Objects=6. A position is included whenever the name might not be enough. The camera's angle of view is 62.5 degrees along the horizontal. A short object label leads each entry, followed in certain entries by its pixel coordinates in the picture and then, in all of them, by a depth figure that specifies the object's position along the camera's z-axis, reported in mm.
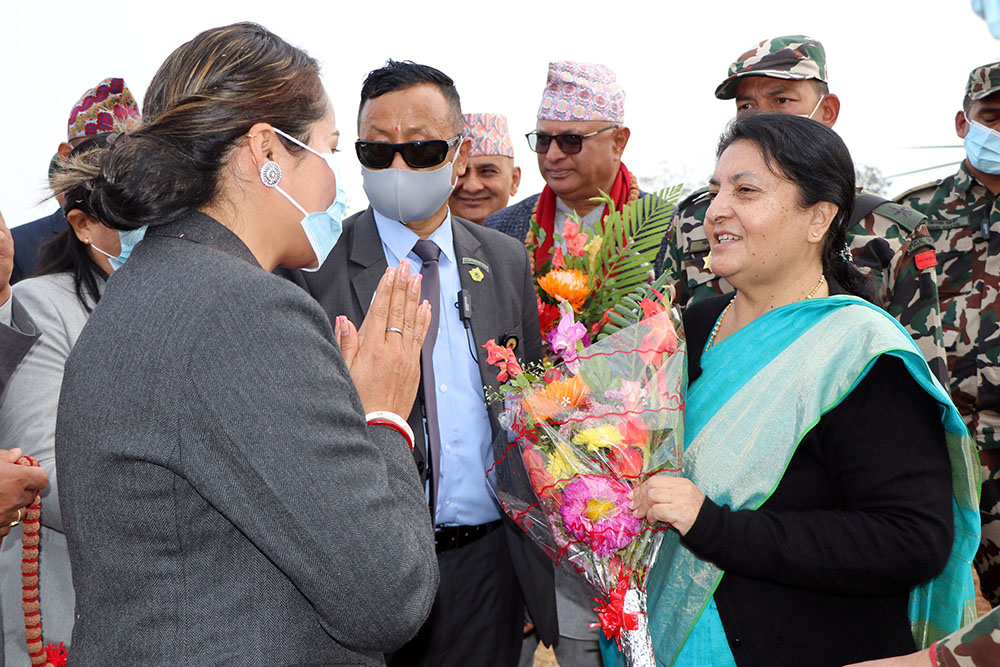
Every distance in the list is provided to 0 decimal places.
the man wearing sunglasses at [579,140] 4242
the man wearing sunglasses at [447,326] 2865
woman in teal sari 2002
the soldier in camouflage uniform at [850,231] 3312
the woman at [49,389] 2395
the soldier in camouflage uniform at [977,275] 3961
